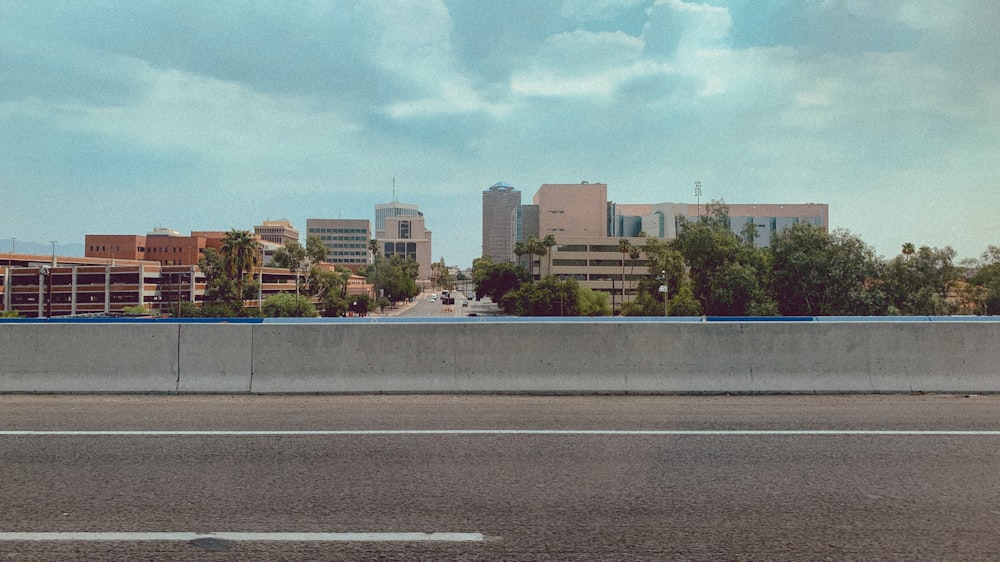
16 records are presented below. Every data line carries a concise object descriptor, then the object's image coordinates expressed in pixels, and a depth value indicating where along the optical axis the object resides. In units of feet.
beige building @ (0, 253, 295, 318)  417.08
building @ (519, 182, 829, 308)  519.19
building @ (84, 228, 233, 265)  625.82
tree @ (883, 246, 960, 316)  254.88
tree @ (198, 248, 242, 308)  388.68
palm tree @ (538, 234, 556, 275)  495.12
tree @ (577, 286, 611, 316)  380.78
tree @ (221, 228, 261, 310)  357.20
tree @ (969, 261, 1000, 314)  296.10
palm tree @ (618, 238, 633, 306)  447.26
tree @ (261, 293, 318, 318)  381.19
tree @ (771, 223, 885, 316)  252.62
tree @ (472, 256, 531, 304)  524.65
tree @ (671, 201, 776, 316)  263.49
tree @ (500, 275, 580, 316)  376.27
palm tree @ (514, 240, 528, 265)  544.62
